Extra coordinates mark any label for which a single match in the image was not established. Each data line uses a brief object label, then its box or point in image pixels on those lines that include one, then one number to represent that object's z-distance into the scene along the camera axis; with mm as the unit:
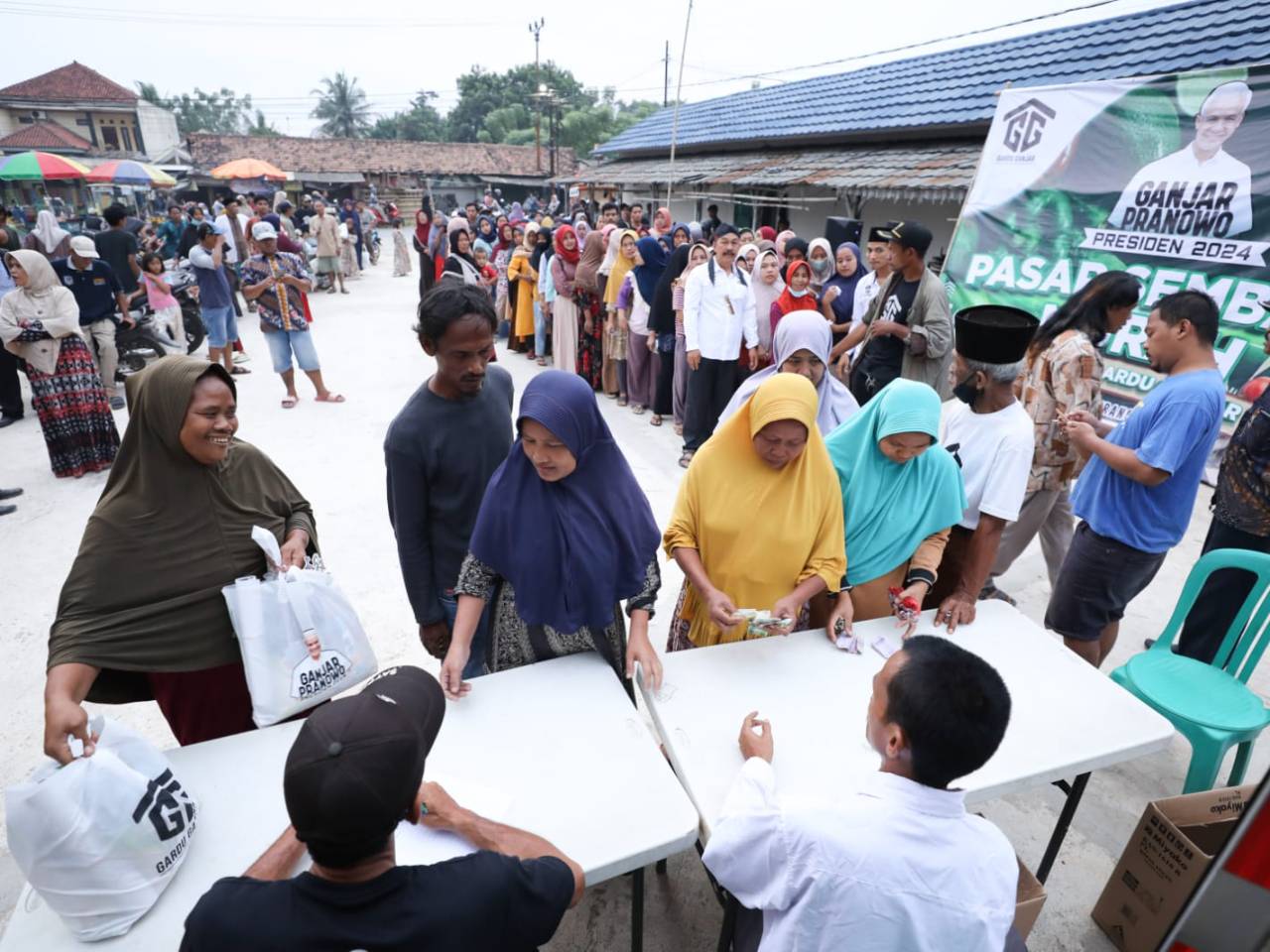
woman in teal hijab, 2131
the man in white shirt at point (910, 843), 1108
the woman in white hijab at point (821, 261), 6684
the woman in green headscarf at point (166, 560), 1581
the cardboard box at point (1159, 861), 1865
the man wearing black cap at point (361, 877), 884
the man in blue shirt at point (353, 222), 16000
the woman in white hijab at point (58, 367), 4395
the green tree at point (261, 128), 60281
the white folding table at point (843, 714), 1604
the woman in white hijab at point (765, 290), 5625
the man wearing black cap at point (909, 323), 4055
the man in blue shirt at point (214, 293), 6891
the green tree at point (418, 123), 55531
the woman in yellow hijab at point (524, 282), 8438
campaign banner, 4500
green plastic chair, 2213
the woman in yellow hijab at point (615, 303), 6535
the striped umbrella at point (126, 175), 15344
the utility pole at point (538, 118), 28867
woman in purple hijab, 1725
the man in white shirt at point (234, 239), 10453
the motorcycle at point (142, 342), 7223
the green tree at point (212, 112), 66625
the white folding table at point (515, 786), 1239
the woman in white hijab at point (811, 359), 3258
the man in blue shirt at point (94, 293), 5172
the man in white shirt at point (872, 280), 4938
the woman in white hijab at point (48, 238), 6977
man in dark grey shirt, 2084
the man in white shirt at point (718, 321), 5293
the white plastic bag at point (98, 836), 1078
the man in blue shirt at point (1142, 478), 2344
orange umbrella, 17781
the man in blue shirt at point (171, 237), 11263
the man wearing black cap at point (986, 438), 2271
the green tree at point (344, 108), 56406
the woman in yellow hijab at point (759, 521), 2029
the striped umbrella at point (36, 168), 12461
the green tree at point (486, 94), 49188
